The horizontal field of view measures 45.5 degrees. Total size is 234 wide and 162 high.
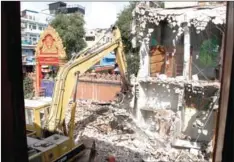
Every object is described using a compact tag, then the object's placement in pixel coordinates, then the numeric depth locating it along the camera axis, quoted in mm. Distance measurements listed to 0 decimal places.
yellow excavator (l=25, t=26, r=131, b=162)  6945
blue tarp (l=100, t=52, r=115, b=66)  31997
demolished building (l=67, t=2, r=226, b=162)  11273
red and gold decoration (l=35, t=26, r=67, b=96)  16297
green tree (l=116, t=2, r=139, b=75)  21284
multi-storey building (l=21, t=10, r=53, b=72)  42956
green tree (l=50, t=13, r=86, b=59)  26156
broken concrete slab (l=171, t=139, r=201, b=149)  11289
